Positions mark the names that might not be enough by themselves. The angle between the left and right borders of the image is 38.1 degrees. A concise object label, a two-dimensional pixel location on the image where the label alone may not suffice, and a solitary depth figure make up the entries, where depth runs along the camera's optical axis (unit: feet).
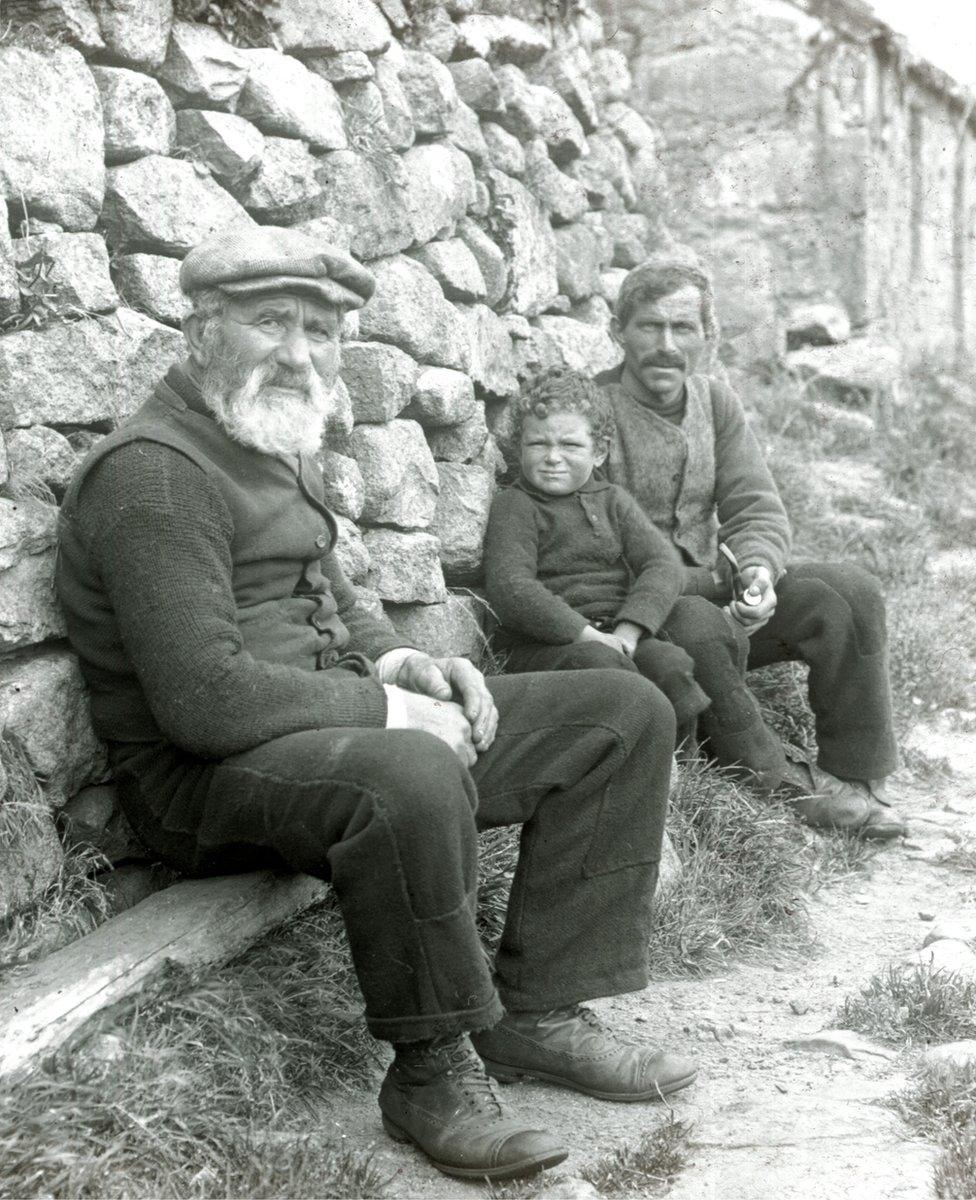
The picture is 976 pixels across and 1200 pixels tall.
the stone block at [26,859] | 9.41
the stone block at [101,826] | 10.19
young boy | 14.17
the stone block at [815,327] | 27.30
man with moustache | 14.92
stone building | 26.68
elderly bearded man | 8.57
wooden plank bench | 8.28
